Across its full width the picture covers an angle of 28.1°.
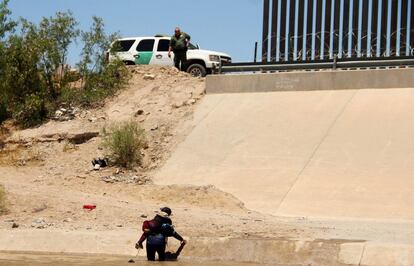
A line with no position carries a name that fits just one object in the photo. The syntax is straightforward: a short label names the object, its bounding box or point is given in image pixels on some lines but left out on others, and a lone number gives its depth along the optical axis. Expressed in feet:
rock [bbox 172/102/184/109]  86.69
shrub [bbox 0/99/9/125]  93.71
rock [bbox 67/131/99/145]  84.61
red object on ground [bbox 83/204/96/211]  58.34
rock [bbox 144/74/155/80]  95.51
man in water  45.57
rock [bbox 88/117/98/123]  88.12
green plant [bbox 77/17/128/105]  94.43
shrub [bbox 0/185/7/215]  58.85
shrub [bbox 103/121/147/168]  76.28
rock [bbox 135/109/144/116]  87.23
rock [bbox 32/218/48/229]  54.37
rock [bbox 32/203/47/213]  58.70
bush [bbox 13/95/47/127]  90.84
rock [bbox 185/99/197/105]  86.69
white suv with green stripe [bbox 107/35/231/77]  97.50
